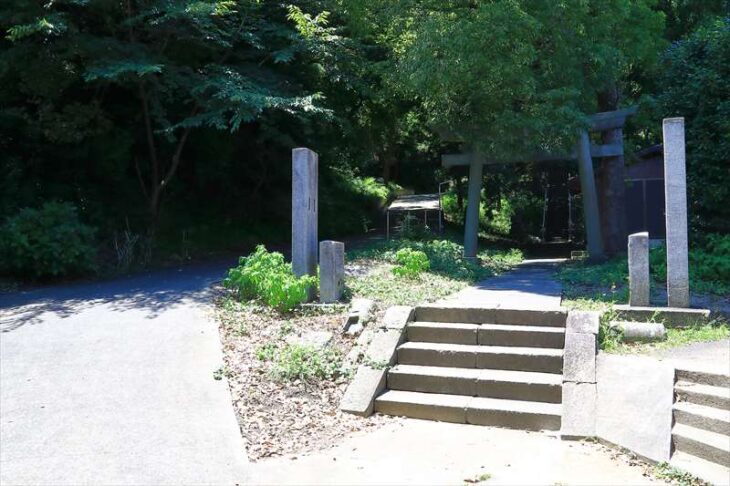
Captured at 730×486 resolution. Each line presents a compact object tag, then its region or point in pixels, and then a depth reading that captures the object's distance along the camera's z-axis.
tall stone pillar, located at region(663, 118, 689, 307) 8.53
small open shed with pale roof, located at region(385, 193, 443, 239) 24.25
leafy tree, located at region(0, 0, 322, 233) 14.16
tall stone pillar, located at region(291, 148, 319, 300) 9.76
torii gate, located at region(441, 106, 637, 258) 15.82
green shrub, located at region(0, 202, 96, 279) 12.73
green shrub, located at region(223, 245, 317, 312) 9.15
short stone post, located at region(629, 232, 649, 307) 8.45
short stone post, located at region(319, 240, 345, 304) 9.30
